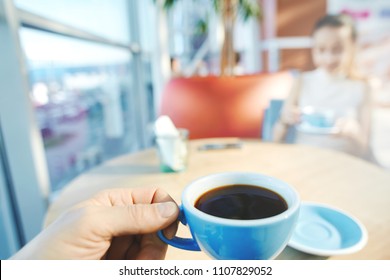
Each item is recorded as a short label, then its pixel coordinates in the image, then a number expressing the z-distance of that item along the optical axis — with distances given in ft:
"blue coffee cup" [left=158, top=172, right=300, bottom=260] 0.80
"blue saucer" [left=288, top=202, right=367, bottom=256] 1.05
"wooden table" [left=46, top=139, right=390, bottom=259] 1.25
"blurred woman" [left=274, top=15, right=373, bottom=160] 3.35
